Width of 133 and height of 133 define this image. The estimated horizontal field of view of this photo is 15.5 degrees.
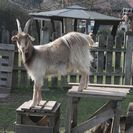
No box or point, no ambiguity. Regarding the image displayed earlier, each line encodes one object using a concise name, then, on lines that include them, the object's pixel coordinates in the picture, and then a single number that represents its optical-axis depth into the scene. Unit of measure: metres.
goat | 6.46
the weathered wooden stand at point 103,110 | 6.51
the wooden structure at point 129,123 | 6.96
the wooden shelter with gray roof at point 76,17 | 15.84
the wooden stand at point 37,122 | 6.54
